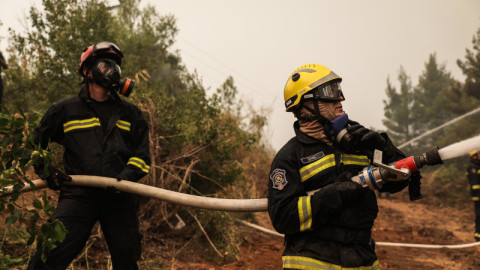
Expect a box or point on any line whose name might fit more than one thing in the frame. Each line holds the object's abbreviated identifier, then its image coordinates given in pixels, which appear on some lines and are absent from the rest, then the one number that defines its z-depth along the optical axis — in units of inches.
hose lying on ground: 257.9
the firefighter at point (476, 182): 327.3
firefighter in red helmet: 128.3
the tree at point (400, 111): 1296.8
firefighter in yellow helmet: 89.7
